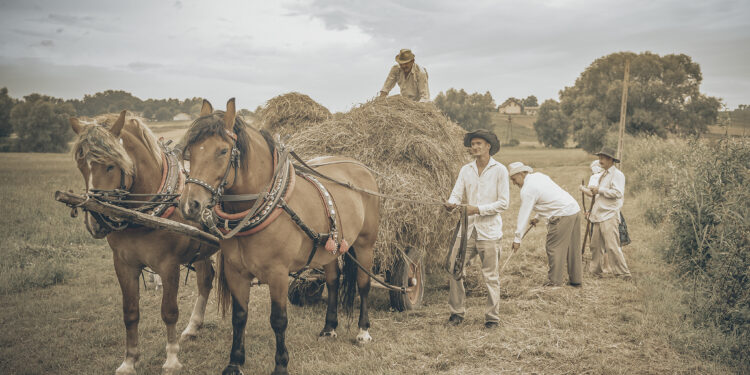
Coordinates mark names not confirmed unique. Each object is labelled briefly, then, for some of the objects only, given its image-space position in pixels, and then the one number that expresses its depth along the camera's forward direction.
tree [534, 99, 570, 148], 60.47
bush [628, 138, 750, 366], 4.46
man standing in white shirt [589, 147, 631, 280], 7.23
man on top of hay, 7.52
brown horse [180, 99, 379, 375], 3.03
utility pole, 18.43
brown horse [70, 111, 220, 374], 3.38
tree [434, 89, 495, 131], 63.62
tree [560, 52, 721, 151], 37.16
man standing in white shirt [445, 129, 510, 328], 4.89
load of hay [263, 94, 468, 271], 5.46
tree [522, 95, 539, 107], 119.56
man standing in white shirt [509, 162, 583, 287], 6.63
